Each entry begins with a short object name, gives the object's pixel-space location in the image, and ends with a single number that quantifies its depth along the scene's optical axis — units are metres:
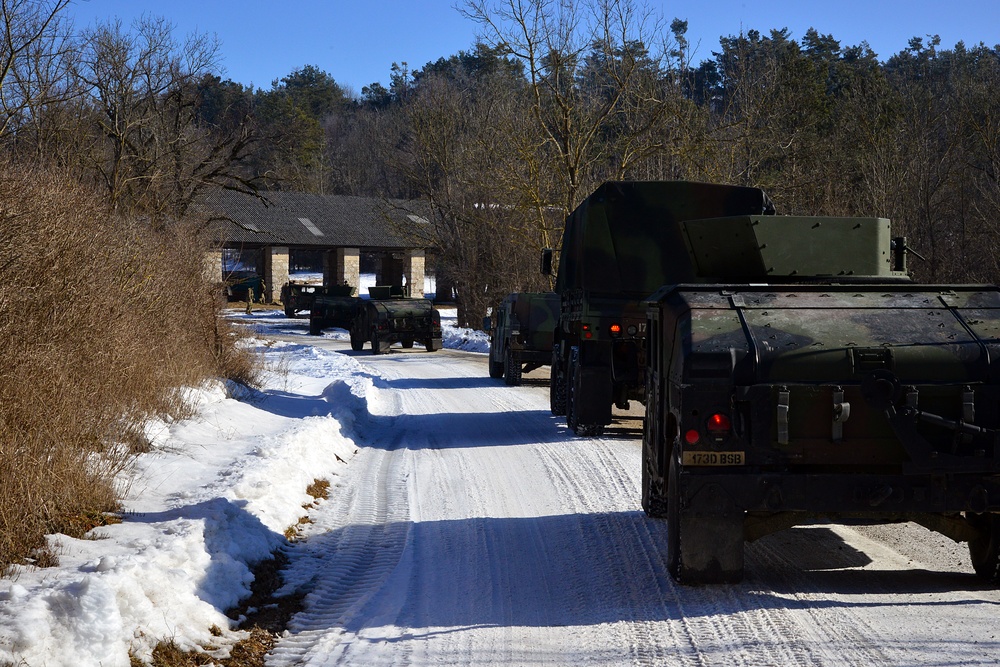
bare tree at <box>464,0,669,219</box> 26.36
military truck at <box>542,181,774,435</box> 12.18
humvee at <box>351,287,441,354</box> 30.05
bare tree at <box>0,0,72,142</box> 13.40
